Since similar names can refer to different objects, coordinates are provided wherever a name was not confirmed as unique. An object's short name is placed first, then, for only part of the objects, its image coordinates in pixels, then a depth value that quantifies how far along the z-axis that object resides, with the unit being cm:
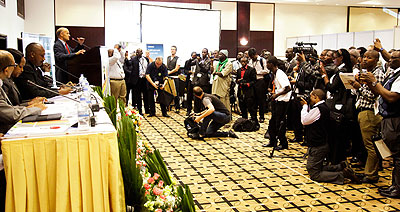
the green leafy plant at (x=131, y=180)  258
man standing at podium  566
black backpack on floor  755
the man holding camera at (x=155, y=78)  923
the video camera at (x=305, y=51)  628
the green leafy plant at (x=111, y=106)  352
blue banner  1282
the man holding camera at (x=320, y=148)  448
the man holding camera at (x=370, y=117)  441
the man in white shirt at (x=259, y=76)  795
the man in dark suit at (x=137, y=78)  929
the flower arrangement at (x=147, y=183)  248
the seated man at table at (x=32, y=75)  421
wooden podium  570
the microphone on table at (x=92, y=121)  258
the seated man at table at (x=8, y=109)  282
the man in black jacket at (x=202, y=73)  883
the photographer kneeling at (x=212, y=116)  673
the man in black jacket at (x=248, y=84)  773
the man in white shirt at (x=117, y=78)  835
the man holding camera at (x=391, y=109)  380
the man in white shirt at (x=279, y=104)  583
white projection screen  1327
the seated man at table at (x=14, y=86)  367
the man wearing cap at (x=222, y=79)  830
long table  229
